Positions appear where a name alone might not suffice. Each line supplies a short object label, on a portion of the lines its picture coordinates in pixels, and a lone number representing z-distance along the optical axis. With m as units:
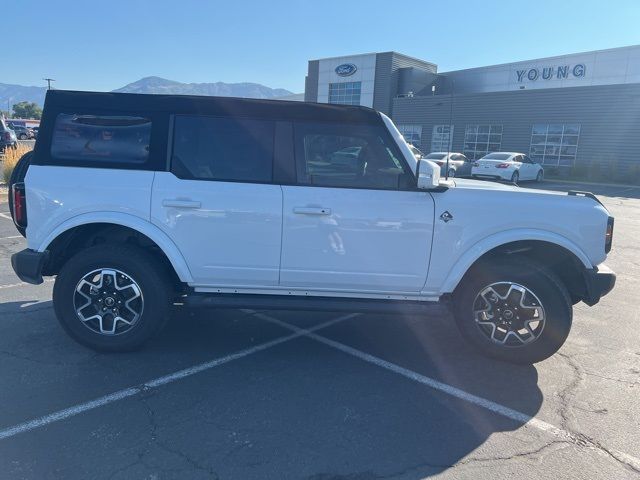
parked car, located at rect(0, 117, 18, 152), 21.14
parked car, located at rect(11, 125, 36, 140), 47.53
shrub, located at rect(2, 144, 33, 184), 12.72
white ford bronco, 3.99
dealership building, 28.98
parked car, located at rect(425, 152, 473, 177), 24.34
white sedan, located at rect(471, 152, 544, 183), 23.02
